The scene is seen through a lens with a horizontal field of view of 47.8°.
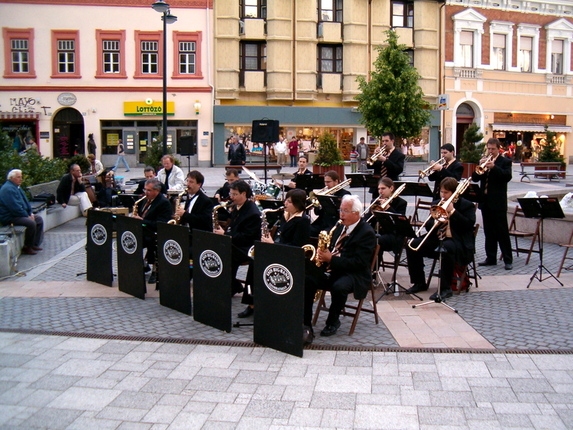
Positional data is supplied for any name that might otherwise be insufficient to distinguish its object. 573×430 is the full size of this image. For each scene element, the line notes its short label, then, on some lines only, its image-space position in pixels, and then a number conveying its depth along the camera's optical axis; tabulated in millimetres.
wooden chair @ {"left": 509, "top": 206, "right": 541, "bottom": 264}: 10448
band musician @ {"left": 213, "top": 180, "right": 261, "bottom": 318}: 7703
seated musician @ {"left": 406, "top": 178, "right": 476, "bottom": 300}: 8250
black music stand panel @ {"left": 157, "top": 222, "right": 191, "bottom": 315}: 7355
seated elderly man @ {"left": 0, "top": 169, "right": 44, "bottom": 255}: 11203
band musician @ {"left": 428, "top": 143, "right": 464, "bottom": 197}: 10570
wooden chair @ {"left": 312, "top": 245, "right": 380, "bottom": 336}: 6897
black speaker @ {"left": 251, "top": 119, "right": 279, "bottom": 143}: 18109
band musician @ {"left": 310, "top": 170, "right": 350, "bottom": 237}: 9250
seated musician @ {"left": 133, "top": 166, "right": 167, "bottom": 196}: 13516
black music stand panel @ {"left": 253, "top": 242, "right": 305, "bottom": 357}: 5969
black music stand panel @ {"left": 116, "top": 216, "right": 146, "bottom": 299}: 8219
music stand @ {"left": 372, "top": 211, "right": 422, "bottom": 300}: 7863
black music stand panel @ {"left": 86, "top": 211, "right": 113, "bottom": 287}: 8945
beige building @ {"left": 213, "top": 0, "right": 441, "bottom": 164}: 34281
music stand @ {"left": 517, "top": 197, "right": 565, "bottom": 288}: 8828
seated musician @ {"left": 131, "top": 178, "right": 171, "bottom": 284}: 9052
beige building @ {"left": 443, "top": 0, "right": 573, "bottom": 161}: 37719
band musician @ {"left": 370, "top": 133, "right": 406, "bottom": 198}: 11711
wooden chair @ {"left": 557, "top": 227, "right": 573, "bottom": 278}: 9352
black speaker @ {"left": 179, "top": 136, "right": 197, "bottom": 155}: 19812
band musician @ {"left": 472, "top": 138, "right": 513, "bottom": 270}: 10031
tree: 27797
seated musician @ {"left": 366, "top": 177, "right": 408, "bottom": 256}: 8633
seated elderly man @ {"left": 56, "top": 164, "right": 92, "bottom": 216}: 14859
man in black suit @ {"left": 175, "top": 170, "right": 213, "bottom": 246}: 8875
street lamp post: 19125
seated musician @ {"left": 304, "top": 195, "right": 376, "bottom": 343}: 6621
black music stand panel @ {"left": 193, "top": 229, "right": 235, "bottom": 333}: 6652
